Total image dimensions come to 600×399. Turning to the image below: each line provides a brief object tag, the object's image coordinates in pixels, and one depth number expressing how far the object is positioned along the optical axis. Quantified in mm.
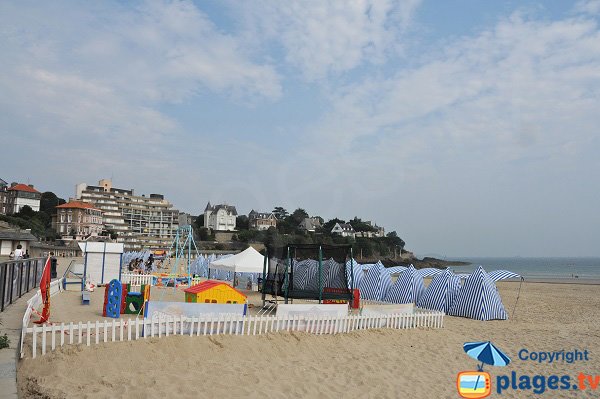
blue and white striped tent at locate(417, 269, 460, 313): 18609
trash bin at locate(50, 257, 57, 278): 22388
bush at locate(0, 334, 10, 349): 7426
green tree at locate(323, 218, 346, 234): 145625
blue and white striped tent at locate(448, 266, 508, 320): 17391
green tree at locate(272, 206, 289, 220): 157375
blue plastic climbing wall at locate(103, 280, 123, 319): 11930
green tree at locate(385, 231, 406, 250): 135375
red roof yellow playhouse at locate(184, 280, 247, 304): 12438
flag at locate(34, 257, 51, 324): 9883
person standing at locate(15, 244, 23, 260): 19922
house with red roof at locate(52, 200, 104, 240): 96500
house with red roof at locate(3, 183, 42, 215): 104438
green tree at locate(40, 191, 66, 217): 120062
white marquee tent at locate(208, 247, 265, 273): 19906
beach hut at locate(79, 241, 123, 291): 21328
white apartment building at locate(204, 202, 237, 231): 128875
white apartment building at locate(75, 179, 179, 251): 116875
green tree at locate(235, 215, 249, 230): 141875
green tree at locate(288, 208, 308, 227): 149500
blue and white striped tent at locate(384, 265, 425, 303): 19922
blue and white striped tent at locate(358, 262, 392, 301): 21844
